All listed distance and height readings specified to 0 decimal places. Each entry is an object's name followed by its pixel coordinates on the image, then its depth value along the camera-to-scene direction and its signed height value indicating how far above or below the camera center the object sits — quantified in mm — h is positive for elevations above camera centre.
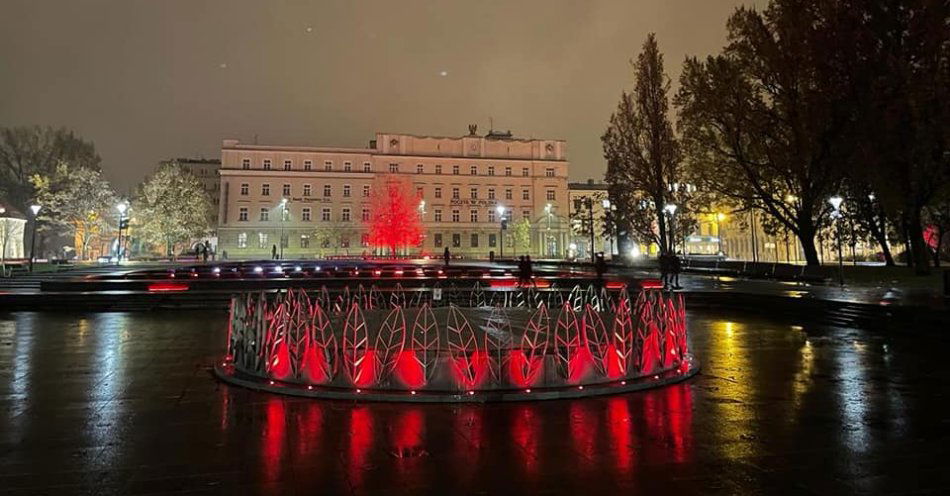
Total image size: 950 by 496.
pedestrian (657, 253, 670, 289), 22359 +468
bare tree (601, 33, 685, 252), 38625 +9650
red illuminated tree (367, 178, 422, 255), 69125 +7163
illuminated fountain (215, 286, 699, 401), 7211 -1156
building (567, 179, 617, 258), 83325 +8083
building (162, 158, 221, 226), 106000 +20939
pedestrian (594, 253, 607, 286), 21531 +359
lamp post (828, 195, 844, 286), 26266 +3471
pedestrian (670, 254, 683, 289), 21870 +415
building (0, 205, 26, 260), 44531 +4346
